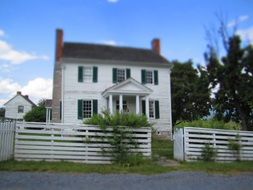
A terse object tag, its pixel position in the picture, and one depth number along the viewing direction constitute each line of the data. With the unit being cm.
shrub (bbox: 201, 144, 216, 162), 1305
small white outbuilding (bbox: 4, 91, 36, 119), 6347
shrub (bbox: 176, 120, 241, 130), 1426
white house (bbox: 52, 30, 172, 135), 2662
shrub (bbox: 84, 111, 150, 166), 1180
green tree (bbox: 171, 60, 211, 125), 3666
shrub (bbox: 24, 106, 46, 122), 4791
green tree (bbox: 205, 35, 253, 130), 1484
